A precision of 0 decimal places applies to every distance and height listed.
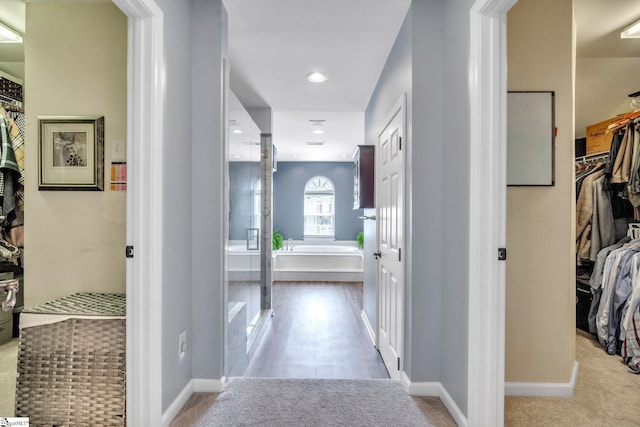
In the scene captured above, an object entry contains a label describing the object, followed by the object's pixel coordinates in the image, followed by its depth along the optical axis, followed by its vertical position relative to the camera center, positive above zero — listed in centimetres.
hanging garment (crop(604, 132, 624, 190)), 289 +49
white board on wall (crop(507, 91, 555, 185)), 203 +44
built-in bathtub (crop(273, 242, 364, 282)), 641 -99
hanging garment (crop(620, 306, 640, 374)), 250 -94
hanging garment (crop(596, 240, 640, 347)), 271 -50
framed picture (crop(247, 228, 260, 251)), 348 -27
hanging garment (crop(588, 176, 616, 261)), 301 -6
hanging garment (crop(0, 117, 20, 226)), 255 +33
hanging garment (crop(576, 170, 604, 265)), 306 -1
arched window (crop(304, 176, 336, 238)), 859 +17
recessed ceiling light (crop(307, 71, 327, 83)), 321 +130
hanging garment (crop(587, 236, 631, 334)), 291 -56
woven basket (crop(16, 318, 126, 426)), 154 -74
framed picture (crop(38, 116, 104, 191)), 197 +35
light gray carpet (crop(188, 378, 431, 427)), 177 -107
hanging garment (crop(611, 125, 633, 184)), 277 +44
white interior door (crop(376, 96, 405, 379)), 233 -18
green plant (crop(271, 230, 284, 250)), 690 -57
